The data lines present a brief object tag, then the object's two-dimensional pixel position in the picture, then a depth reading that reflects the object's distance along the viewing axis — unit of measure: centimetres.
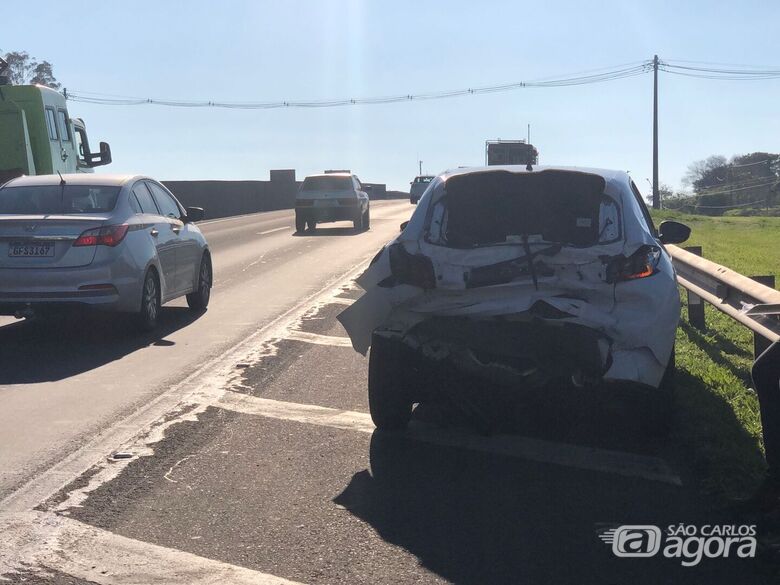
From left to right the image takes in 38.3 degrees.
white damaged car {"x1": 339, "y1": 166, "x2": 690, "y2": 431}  612
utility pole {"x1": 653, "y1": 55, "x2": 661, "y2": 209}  5503
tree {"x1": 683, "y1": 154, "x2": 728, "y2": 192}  11250
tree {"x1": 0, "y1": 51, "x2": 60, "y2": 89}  7431
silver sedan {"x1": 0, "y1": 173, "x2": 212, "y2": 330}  1035
